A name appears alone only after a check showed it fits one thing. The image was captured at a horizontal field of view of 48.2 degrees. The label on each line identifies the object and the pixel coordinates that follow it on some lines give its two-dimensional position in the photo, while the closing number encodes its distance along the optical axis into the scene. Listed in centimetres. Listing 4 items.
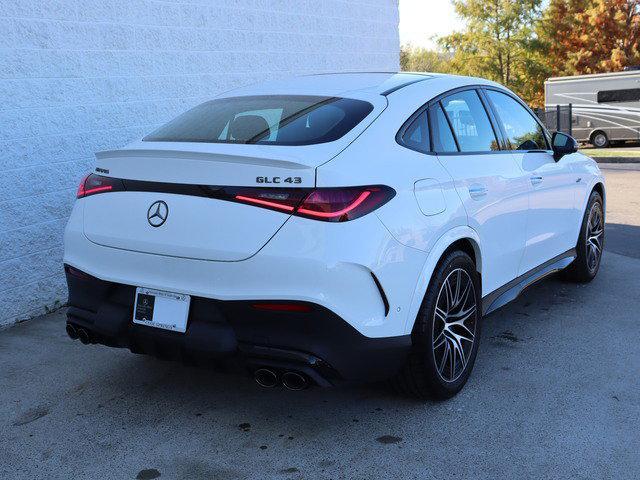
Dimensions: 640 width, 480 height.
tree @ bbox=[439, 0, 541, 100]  3591
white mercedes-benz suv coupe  295
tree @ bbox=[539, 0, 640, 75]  3569
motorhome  2609
